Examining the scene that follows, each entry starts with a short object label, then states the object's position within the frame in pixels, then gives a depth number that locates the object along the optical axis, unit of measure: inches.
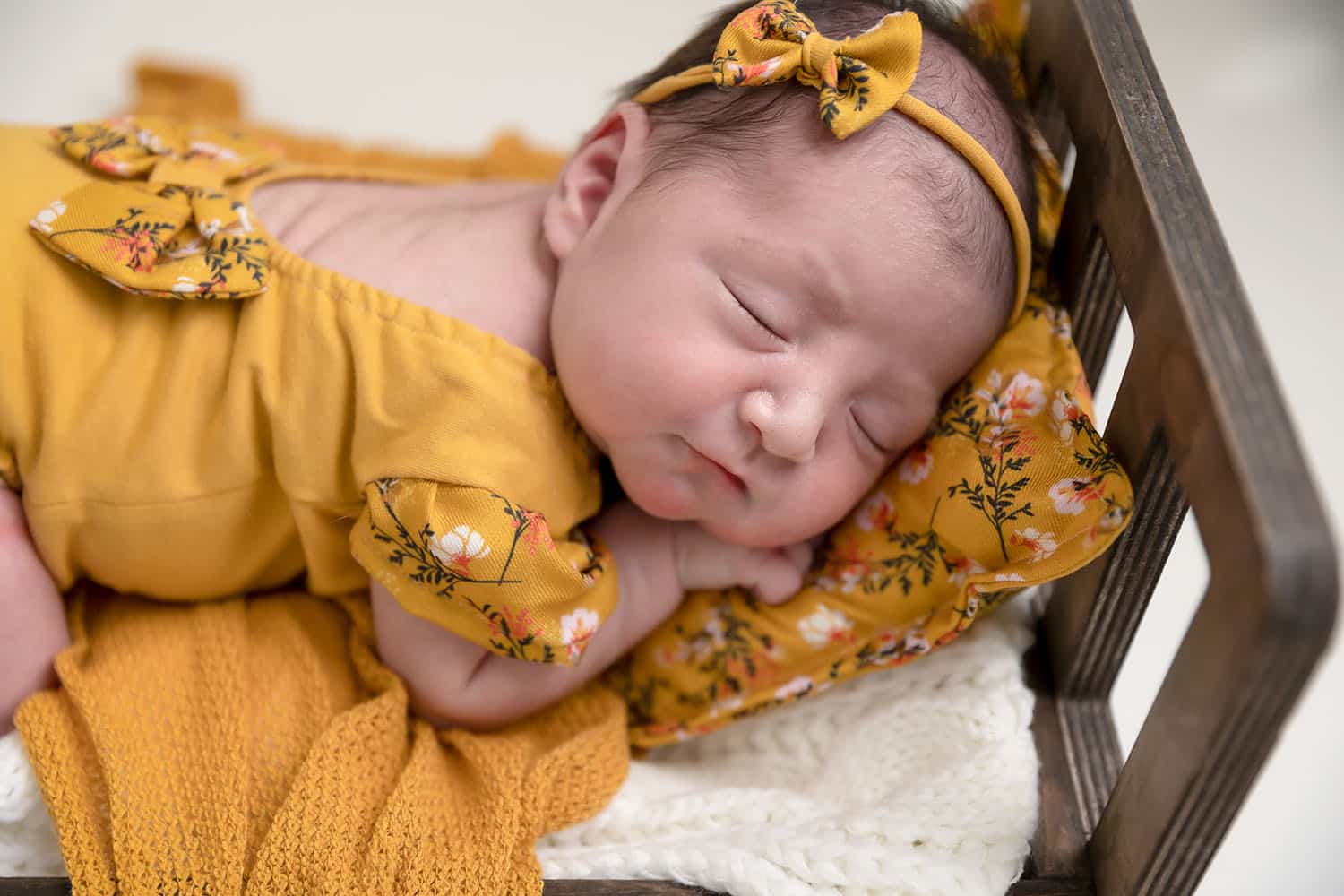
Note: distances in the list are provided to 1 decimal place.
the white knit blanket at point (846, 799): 18.8
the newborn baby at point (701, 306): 18.9
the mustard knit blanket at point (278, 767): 18.9
